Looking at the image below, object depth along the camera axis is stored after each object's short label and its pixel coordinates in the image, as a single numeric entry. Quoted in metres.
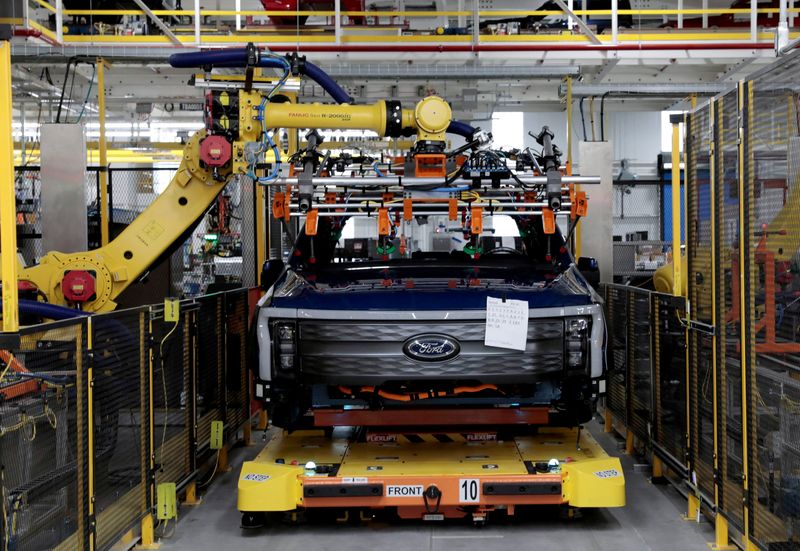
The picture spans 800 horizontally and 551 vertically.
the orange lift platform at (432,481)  5.12
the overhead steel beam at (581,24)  8.49
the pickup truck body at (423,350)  5.08
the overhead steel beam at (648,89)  8.58
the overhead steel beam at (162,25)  8.44
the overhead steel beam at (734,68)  9.82
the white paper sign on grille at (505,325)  5.05
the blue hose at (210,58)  6.02
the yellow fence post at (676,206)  5.41
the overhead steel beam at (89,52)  8.16
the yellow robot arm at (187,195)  6.16
